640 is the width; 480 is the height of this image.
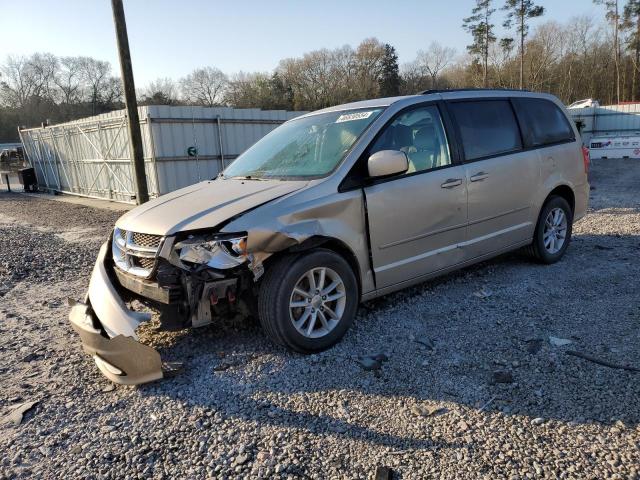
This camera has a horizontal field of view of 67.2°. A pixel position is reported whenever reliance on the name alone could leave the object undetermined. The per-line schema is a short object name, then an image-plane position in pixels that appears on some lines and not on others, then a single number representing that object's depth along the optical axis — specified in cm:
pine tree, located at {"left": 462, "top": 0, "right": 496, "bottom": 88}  4256
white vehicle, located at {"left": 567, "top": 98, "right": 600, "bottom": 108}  3012
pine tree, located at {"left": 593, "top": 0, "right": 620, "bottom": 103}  4262
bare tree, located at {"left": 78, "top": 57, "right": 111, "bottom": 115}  8119
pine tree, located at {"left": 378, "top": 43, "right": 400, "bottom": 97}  6475
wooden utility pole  908
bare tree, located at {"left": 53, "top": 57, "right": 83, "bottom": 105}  7919
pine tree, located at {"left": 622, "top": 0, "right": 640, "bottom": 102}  4159
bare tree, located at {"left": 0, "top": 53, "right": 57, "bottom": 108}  7044
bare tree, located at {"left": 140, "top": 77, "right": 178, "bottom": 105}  5819
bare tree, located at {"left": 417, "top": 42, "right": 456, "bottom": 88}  6069
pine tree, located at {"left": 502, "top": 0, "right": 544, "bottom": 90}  3897
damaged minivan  335
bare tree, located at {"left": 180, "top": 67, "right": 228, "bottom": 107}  8056
